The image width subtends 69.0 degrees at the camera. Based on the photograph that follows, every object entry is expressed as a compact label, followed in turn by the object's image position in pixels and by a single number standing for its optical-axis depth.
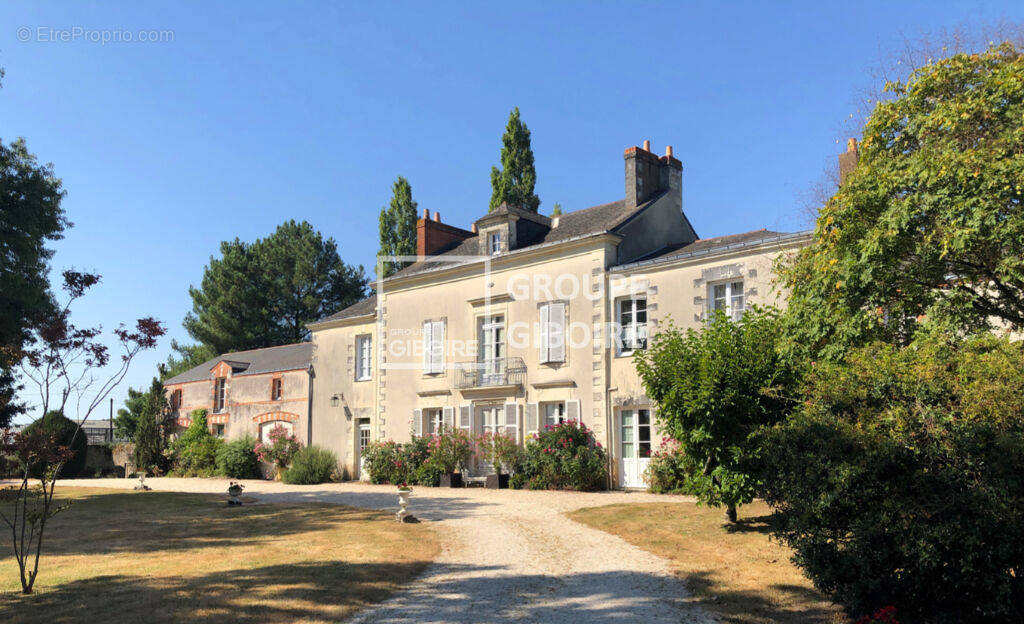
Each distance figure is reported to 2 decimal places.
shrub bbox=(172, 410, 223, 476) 26.39
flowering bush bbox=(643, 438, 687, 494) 14.95
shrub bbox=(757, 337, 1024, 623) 4.99
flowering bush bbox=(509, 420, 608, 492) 16.25
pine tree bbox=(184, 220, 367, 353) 38.78
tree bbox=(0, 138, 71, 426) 13.98
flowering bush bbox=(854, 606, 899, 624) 5.21
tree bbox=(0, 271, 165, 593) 7.42
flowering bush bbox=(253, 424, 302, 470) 23.66
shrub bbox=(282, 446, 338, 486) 21.12
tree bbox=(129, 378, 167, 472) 28.23
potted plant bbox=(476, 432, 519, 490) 17.55
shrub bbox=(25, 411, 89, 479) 26.62
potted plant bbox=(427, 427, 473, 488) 18.52
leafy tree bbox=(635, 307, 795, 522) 9.06
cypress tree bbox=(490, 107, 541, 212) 30.48
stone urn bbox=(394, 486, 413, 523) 11.27
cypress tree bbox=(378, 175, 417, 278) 34.22
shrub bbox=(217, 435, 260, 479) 24.58
